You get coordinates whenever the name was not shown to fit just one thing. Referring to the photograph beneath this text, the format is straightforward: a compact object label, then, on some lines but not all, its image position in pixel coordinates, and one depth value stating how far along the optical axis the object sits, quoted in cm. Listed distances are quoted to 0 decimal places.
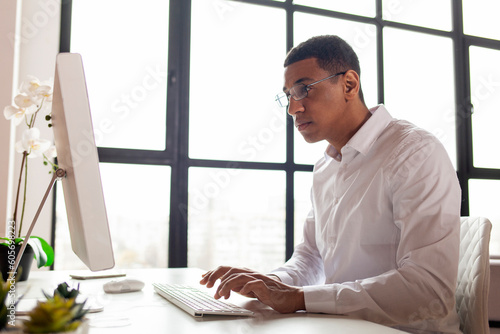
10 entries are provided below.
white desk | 78
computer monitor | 72
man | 107
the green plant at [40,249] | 145
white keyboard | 88
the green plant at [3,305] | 40
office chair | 122
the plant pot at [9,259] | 137
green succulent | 35
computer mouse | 122
